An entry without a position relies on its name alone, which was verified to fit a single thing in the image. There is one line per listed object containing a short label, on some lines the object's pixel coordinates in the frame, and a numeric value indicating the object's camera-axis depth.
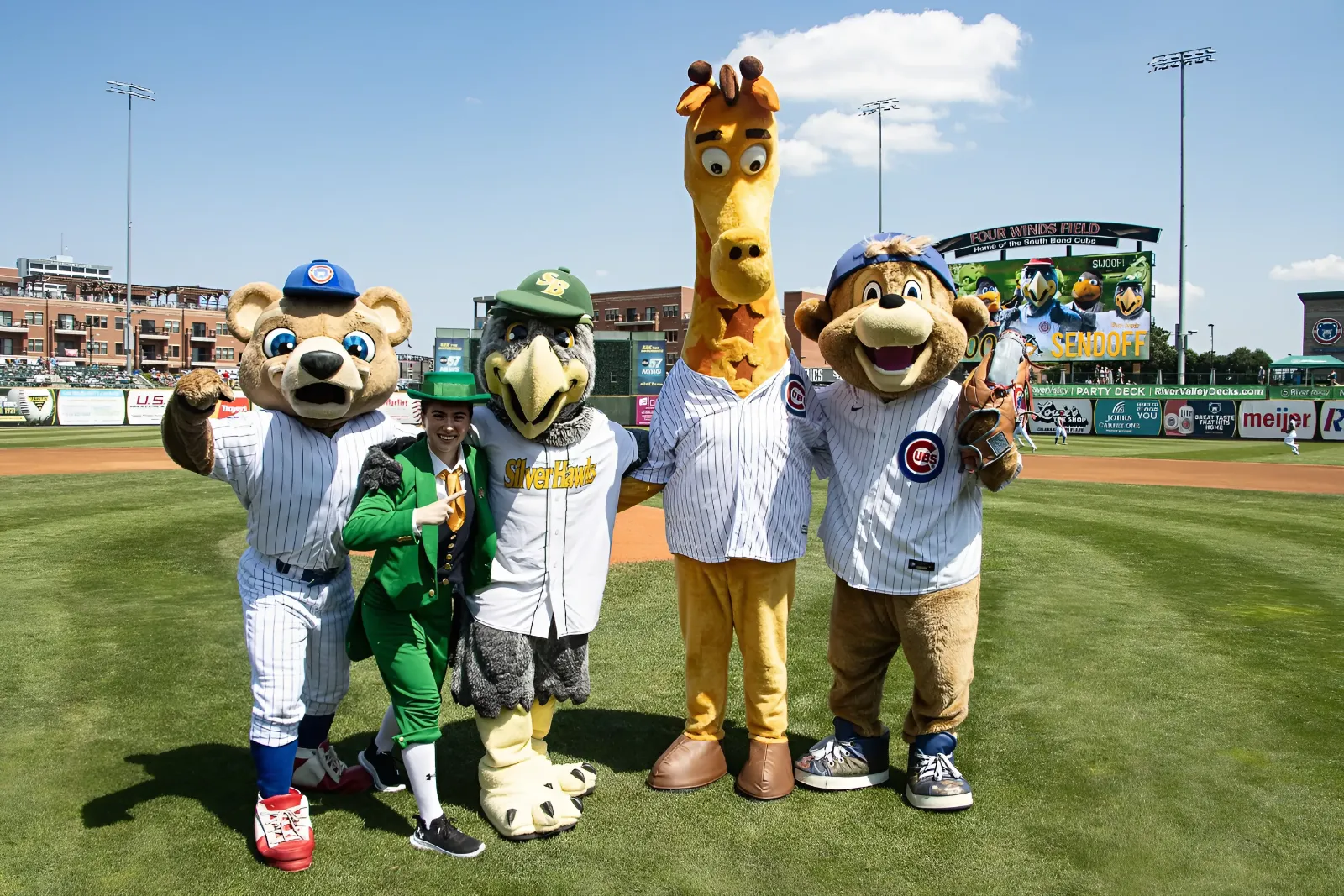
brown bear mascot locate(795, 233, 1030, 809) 3.54
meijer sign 26.61
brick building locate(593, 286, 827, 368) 73.50
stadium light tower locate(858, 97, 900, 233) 36.42
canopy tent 40.00
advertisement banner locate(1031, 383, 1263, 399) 28.72
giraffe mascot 3.70
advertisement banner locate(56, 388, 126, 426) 28.05
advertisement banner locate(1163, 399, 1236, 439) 28.33
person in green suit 3.16
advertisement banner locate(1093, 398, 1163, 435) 29.75
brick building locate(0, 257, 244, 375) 67.69
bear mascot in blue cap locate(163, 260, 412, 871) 3.23
